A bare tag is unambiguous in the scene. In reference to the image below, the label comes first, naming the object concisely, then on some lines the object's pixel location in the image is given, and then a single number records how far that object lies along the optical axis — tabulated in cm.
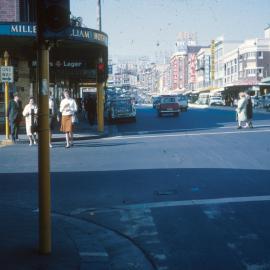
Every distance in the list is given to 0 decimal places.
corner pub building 2295
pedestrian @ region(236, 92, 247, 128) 2578
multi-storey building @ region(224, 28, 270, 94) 10912
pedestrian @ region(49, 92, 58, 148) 1942
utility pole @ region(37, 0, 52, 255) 575
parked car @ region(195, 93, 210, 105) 9562
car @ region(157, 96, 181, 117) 4711
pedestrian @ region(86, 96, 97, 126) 3140
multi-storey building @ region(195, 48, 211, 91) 14888
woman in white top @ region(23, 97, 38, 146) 1934
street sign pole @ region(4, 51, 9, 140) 2108
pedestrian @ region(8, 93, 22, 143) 2025
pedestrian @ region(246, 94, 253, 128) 2584
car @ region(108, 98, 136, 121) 3753
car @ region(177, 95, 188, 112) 6321
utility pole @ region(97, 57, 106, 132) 2520
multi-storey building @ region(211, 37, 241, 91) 13326
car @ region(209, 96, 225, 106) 8919
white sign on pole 2071
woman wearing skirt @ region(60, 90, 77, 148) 1814
